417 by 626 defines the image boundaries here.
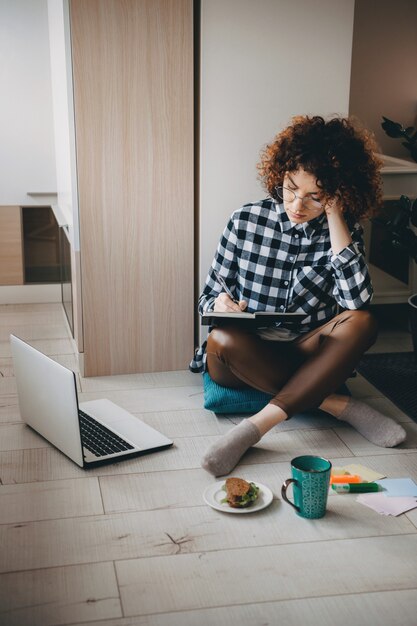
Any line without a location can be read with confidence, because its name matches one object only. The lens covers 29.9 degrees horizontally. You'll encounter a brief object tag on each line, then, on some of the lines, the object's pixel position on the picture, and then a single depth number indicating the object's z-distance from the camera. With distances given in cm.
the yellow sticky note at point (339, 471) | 227
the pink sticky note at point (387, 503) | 211
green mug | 199
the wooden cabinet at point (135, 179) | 279
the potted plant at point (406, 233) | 309
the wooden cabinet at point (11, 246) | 394
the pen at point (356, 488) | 219
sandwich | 207
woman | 244
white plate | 207
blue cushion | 266
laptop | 223
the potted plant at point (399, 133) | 296
